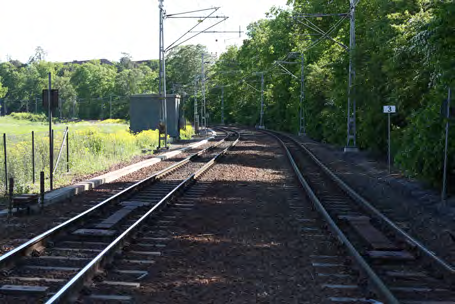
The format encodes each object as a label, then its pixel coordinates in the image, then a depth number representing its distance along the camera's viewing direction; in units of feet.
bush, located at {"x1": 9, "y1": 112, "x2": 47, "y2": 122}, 419.87
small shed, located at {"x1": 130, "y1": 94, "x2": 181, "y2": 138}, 132.05
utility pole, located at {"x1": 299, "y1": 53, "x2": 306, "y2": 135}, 160.05
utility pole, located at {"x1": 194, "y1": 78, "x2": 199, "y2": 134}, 186.91
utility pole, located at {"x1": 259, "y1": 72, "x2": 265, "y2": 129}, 234.68
